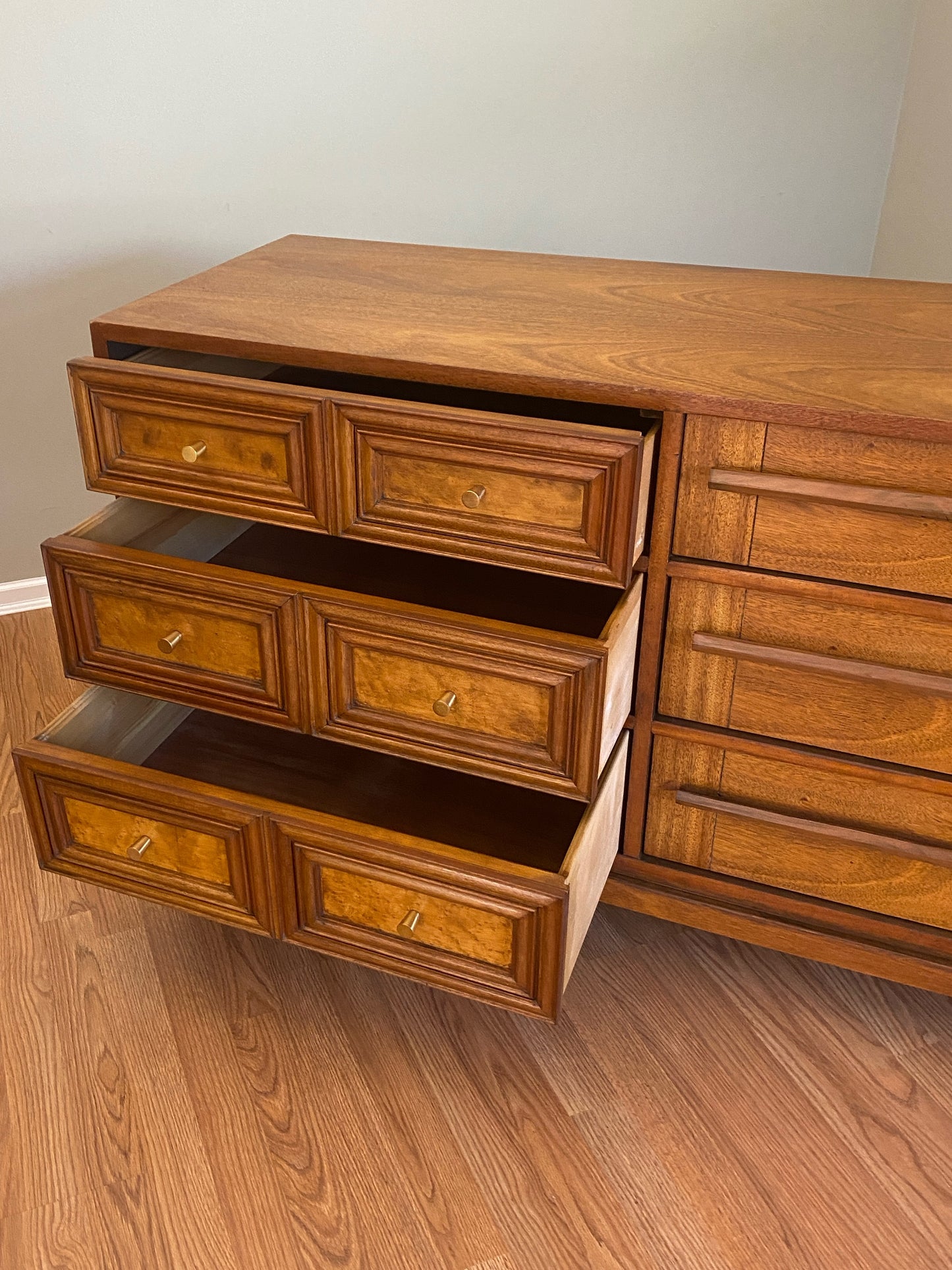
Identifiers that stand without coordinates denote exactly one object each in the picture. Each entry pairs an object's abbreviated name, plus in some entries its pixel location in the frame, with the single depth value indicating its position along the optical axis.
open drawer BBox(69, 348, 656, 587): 0.86
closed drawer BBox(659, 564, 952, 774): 0.93
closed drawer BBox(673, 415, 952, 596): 0.87
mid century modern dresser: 0.90
